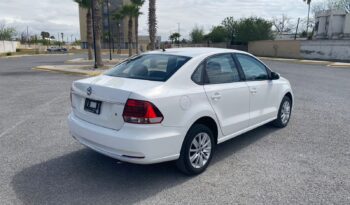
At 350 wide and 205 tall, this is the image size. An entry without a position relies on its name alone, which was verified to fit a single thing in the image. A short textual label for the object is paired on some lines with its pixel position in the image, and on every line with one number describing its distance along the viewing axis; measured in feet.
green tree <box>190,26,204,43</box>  241.51
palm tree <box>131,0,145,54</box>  110.22
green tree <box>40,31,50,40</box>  369.87
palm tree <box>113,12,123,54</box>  144.15
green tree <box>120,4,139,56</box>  110.32
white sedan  10.64
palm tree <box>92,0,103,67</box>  56.43
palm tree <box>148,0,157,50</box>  69.31
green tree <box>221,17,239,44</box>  179.73
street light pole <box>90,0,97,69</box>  57.23
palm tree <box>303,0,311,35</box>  188.08
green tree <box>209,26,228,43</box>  185.57
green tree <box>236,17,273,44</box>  162.91
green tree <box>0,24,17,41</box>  206.22
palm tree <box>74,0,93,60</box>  87.56
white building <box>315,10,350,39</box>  128.57
